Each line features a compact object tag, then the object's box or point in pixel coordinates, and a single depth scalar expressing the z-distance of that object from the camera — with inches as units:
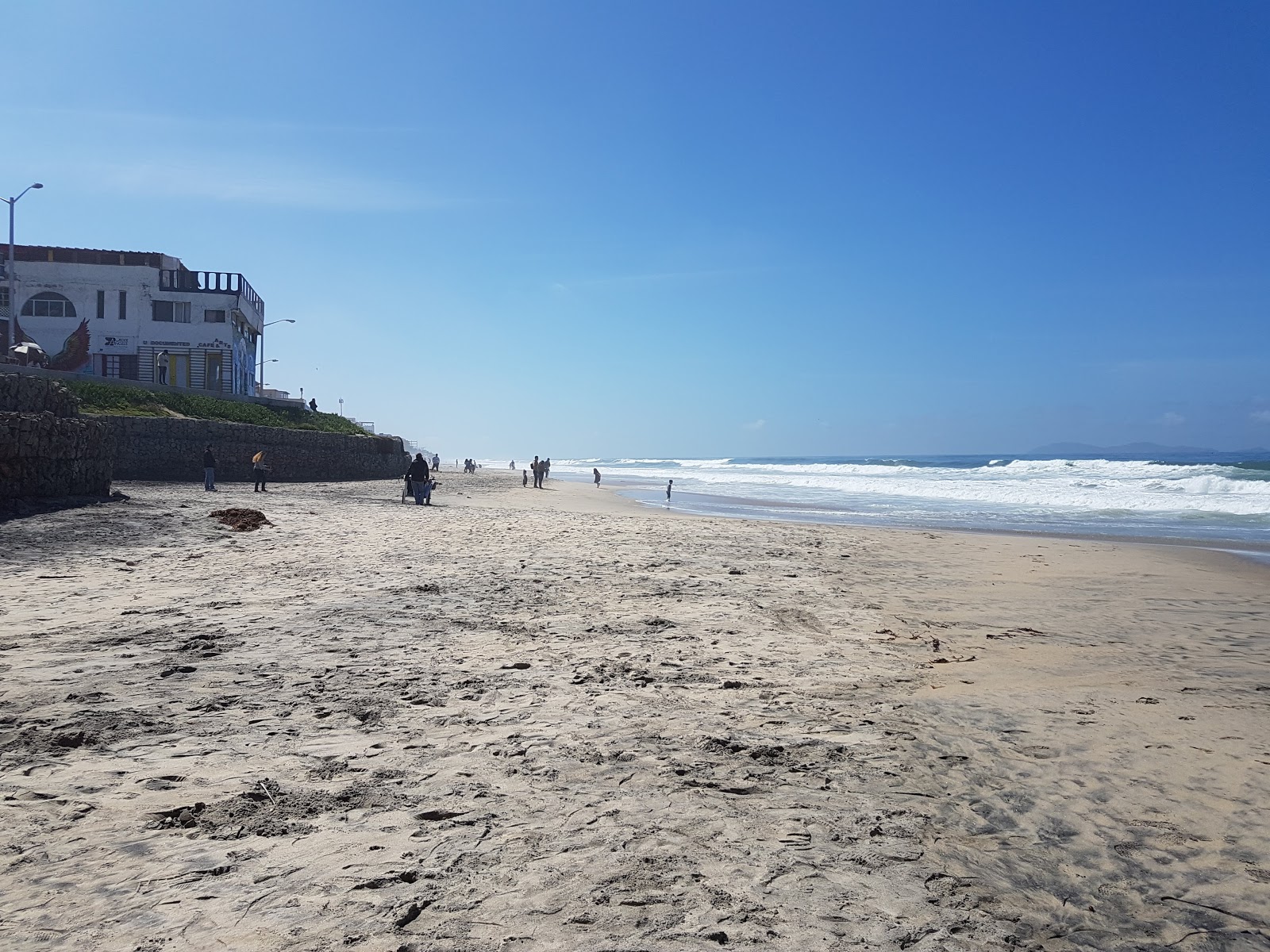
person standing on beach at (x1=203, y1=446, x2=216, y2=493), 933.8
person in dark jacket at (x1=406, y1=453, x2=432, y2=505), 949.2
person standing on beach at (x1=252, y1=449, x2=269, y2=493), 972.1
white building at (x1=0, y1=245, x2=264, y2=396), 1704.0
